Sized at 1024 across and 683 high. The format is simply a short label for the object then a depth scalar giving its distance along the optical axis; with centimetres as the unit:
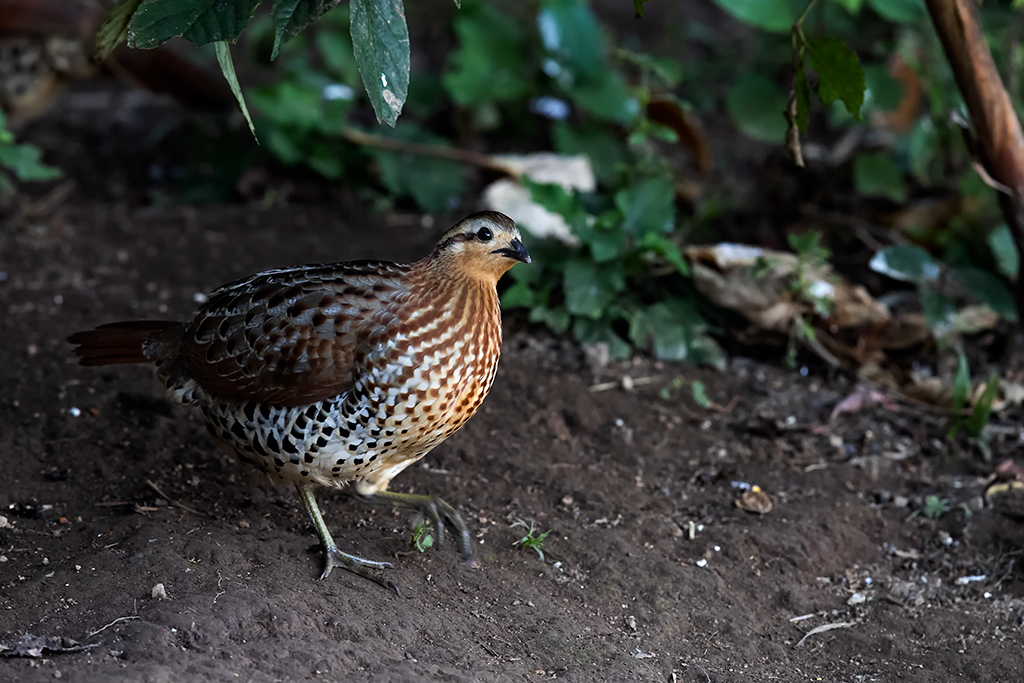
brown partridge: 607
